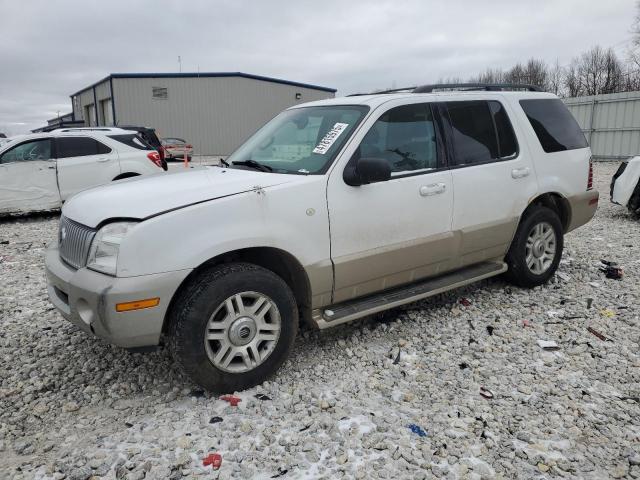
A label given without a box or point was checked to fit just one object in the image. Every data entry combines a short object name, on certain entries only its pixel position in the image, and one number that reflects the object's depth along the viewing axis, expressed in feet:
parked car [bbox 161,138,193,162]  77.87
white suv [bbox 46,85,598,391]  10.07
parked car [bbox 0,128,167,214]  31.40
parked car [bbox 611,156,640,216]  28.94
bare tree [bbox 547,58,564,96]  172.45
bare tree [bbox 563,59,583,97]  166.40
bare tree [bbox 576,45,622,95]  160.56
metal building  103.65
